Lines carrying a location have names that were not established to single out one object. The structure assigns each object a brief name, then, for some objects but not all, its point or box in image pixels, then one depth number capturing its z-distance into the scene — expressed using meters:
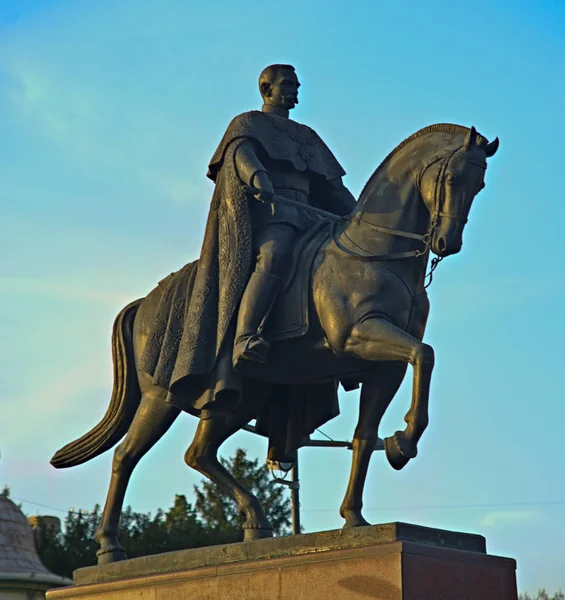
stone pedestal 10.16
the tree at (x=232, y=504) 38.16
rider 11.56
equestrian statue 11.18
